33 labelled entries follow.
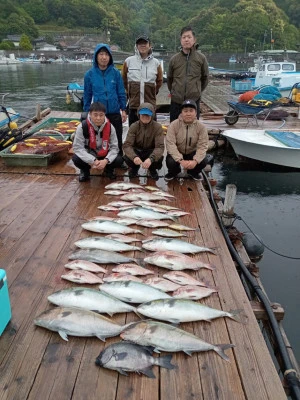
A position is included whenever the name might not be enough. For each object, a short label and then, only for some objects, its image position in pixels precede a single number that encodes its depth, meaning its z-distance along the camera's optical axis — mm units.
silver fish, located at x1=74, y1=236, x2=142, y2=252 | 3539
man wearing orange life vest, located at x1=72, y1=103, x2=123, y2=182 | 5164
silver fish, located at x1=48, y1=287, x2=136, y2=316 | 2613
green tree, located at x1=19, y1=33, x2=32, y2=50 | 101188
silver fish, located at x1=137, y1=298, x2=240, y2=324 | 2537
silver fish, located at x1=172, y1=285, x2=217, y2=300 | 2824
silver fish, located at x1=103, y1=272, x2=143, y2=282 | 2959
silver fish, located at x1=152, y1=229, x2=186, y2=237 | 3899
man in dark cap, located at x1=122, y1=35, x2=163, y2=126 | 5738
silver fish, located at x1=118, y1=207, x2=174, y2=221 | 4301
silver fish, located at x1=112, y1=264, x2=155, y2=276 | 3121
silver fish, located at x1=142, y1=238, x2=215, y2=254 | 3547
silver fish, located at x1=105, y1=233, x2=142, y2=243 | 3704
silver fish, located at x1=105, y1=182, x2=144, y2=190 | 5203
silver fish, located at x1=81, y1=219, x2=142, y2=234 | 3932
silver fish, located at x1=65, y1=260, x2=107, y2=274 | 3166
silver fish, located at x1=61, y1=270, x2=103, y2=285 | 2982
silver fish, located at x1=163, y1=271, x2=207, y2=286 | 3002
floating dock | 2031
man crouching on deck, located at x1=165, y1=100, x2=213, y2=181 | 5196
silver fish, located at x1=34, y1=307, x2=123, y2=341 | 2389
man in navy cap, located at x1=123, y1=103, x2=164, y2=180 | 5255
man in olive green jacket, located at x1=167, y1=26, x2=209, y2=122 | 5784
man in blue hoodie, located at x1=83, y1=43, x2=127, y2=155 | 5383
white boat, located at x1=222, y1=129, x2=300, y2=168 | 8961
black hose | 2334
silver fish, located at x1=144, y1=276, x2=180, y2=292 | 2889
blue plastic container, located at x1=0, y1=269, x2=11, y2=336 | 2270
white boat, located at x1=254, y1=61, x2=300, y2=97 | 19766
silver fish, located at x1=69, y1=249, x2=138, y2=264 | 3328
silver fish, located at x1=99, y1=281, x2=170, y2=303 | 2729
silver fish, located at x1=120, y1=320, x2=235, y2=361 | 2283
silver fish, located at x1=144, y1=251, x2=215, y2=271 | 3256
